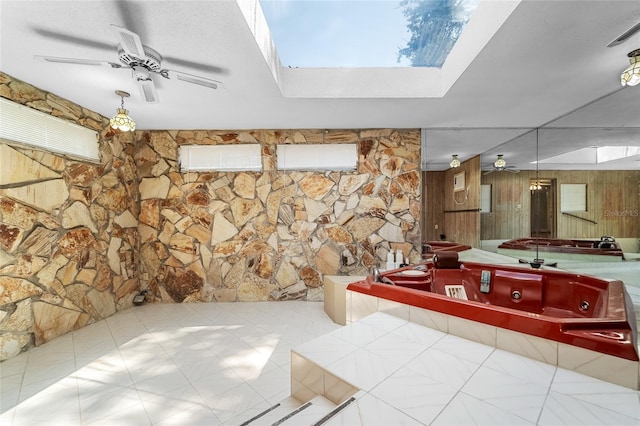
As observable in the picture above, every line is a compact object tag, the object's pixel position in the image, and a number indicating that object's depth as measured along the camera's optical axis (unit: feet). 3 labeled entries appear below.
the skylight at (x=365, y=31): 6.65
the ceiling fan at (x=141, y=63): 4.85
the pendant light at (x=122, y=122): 7.30
